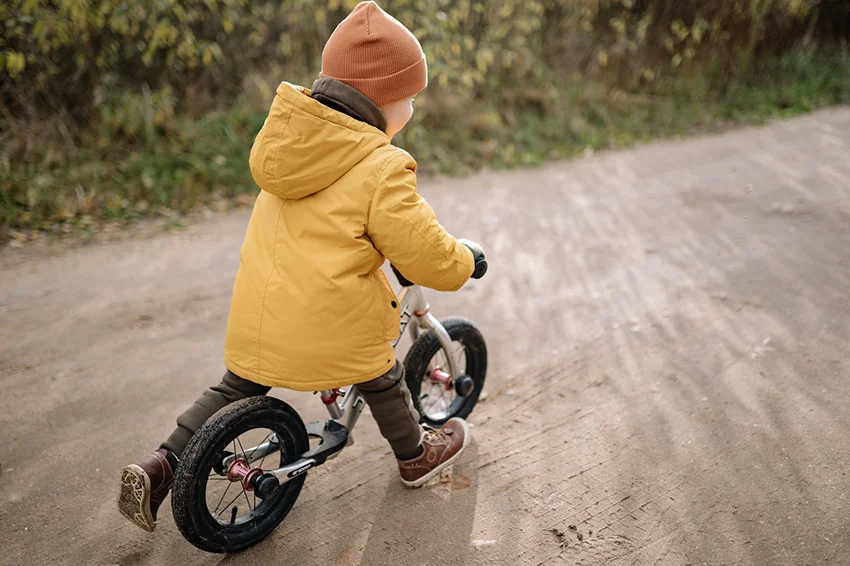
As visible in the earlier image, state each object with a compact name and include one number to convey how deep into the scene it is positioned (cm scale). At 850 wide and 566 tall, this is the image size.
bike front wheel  289
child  214
